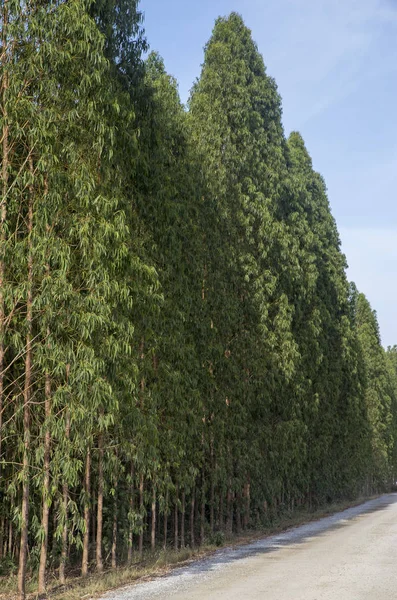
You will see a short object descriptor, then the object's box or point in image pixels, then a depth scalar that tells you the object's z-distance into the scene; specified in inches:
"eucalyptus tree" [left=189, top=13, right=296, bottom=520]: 741.9
